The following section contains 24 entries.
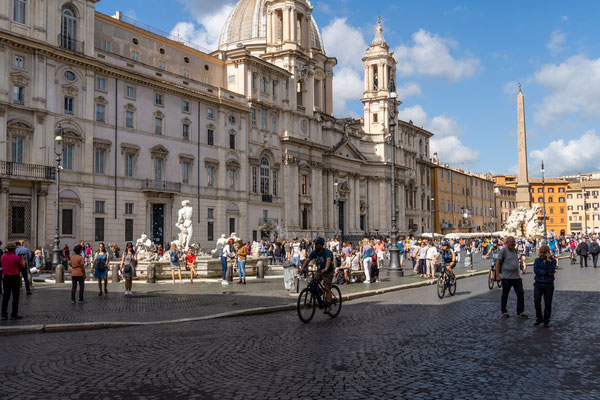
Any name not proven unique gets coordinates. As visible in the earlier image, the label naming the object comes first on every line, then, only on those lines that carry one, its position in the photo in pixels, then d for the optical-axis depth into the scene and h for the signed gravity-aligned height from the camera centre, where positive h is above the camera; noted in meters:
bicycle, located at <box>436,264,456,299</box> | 16.19 -1.36
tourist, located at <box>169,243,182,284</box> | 21.68 -0.74
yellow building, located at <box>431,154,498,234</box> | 86.44 +5.49
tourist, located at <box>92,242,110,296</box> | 16.48 -0.72
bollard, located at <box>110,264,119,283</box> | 22.27 -1.26
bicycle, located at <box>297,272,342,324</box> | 11.60 -1.27
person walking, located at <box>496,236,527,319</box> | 11.86 -0.81
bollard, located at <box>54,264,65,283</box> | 21.51 -1.19
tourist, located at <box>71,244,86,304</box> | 14.82 -0.78
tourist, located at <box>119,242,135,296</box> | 16.25 -0.87
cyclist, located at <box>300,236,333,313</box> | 11.85 -0.56
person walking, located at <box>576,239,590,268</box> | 30.03 -0.86
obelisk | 48.97 +6.44
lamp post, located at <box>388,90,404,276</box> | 23.88 -0.77
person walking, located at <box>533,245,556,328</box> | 10.63 -0.86
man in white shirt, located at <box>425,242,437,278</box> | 22.52 -0.93
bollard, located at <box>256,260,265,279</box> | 24.31 -1.34
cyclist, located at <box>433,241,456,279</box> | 16.42 -0.66
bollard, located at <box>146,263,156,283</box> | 21.67 -1.28
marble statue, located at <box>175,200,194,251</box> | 25.31 +0.51
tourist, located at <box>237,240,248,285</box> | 20.97 -0.79
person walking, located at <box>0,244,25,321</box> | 11.97 -0.74
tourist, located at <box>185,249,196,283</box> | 21.54 -0.93
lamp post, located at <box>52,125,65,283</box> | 26.38 -0.32
